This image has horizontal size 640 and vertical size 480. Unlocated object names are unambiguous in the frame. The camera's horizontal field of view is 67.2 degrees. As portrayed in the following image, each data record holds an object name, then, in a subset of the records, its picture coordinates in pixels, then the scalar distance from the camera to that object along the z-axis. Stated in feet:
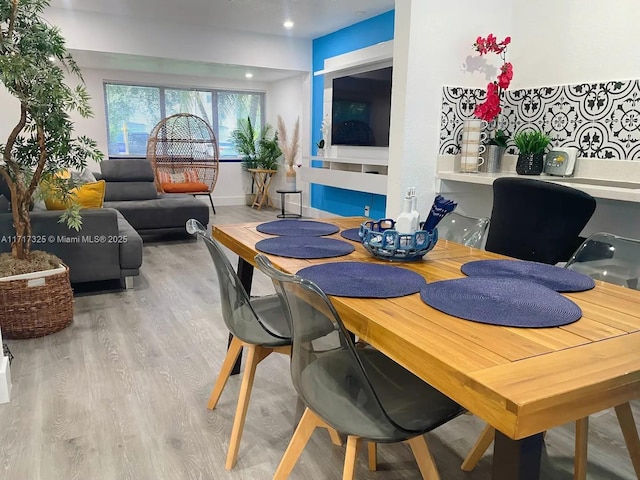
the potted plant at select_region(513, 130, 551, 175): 8.56
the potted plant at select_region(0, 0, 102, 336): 7.75
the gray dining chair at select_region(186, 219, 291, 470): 5.19
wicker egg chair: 23.88
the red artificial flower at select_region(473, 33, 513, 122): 9.08
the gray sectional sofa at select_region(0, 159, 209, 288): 10.03
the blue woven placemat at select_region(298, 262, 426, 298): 4.02
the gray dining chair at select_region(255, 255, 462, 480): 3.54
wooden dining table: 2.47
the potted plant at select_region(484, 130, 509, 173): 9.65
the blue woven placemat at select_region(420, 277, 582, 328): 3.43
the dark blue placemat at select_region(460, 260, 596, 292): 4.31
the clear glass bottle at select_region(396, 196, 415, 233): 5.14
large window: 23.84
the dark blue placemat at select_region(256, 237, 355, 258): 5.24
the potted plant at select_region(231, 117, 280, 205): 25.04
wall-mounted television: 16.85
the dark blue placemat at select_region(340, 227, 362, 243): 6.19
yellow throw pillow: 10.66
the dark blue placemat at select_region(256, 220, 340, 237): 6.34
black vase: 8.61
